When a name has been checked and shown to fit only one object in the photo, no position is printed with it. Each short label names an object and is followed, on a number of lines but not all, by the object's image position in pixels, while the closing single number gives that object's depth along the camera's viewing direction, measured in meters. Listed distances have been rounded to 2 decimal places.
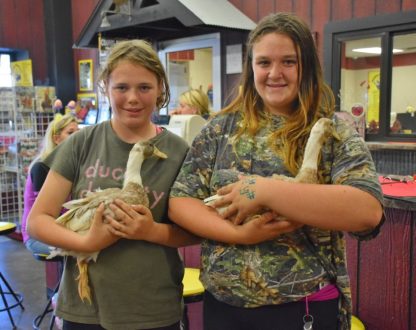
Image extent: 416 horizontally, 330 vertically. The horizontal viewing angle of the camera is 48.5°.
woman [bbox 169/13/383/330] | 0.96
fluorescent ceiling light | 5.57
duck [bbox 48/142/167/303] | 1.17
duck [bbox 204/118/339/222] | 1.01
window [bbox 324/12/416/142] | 3.36
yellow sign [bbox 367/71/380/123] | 4.00
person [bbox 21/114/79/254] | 2.26
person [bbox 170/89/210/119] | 3.45
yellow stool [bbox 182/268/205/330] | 1.90
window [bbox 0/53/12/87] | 6.57
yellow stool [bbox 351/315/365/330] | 1.65
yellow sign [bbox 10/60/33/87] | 6.28
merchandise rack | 5.32
